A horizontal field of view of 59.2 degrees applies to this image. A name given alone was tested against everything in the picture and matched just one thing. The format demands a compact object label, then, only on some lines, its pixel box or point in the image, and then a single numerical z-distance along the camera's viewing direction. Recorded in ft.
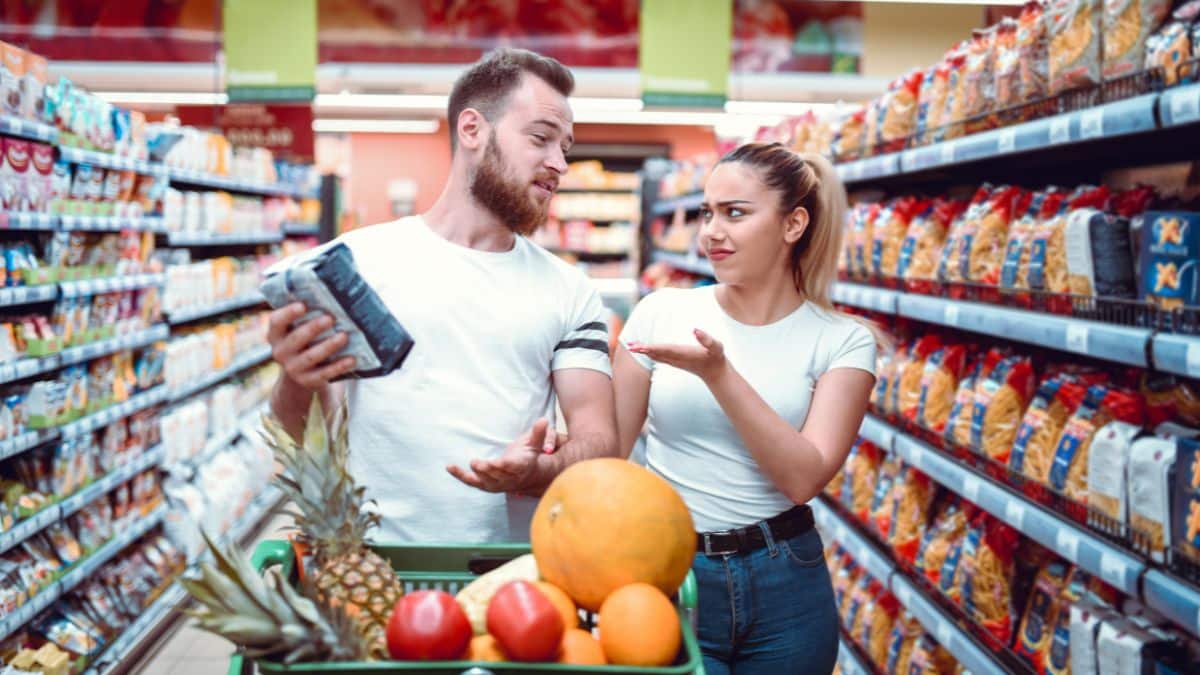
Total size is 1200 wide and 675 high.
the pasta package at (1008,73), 8.96
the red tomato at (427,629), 3.36
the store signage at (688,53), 24.91
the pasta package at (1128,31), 7.20
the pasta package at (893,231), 11.97
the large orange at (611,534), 3.82
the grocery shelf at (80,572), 11.18
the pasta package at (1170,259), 6.71
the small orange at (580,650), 3.51
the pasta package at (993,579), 9.21
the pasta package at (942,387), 10.68
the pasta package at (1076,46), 7.72
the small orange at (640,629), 3.47
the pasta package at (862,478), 12.67
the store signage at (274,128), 30.89
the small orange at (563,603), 3.76
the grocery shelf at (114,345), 12.88
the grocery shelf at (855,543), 11.38
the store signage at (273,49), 25.61
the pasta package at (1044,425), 8.45
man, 5.88
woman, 6.65
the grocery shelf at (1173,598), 6.06
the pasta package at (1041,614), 8.51
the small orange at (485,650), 3.51
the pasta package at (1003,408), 9.35
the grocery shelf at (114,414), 12.82
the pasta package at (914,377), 11.28
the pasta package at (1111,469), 7.32
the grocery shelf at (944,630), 8.95
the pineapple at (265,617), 3.39
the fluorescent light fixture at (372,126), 49.65
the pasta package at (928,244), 11.08
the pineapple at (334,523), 3.92
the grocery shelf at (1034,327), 6.93
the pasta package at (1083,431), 7.84
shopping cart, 4.22
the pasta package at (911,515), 11.06
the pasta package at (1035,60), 8.61
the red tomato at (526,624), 3.35
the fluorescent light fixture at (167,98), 37.99
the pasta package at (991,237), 9.75
